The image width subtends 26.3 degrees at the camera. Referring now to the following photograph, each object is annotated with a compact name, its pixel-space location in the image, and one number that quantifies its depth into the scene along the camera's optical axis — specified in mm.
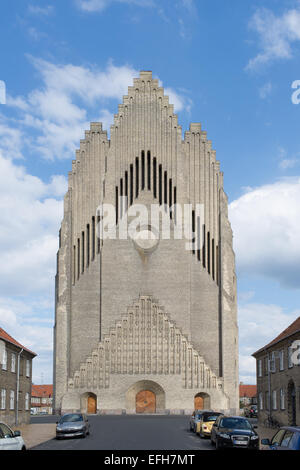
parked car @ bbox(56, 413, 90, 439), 31531
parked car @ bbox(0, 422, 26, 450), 16927
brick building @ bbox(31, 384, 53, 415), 118475
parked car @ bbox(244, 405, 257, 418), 75044
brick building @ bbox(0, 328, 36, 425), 40656
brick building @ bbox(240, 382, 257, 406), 120438
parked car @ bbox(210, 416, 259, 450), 23484
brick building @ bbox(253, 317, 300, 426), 39188
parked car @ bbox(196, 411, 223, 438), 31200
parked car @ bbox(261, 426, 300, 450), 14180
